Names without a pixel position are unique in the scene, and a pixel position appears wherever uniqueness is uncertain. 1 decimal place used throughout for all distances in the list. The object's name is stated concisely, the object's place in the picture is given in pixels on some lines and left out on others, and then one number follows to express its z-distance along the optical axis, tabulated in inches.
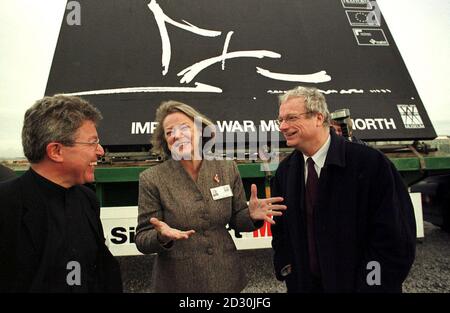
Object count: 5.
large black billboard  132.6
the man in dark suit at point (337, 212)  53.1
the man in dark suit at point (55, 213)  42.6
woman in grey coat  57.6
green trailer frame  106.1
